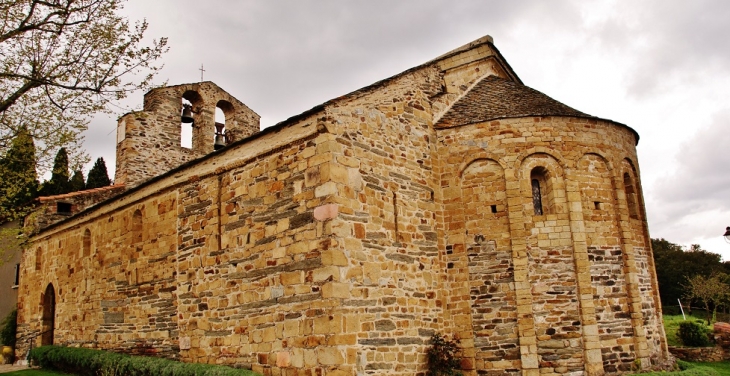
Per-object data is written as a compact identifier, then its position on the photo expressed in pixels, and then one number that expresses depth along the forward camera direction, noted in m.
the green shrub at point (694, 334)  17.16
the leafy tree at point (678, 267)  36.94
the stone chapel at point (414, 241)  8.73
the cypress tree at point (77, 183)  26.92
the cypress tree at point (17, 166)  11.13
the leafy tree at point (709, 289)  26.52
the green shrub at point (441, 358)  9.51
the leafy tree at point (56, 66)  10.02
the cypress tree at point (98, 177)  28.52
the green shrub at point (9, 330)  18.72
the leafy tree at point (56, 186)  26.41
